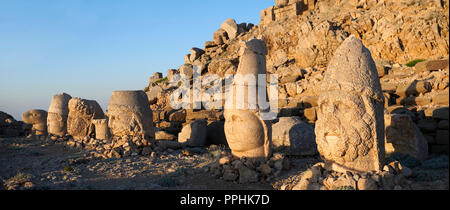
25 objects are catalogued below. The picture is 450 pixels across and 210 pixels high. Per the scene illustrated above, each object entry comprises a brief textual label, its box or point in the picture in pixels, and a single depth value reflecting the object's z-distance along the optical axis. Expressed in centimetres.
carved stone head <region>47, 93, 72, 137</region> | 1291
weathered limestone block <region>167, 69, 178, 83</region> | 3014
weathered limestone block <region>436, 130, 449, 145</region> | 717
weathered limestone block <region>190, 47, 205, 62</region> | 3478
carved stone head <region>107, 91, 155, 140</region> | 888
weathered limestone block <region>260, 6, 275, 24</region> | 3244
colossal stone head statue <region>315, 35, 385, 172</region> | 411
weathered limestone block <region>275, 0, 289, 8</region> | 3189
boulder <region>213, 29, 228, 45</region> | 3579
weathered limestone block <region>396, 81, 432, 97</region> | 1007
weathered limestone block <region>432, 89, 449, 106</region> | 858
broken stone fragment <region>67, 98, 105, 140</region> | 1174
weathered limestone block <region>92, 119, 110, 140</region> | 1088
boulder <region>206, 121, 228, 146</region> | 1047
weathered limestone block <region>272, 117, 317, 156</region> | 719
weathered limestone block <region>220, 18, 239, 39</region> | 3600
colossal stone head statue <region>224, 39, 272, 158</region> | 586
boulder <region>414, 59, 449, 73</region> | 1156
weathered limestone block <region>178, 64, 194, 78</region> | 2809
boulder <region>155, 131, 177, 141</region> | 1144
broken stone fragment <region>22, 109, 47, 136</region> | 1515
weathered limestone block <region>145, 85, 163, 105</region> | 2238
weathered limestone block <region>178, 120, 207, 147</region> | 1000
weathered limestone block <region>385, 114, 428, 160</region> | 618
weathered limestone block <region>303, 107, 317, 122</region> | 1042
